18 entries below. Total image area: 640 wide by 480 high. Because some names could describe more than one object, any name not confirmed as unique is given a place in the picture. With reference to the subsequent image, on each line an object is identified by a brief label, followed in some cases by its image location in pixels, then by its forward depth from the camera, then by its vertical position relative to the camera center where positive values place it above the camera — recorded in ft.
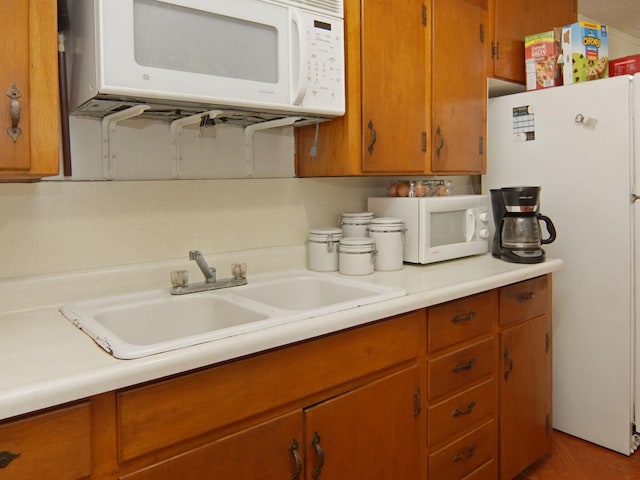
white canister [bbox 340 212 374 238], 6.77 -0.15
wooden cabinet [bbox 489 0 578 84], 7.63 +2.89
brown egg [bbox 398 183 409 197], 7.23 +0.33
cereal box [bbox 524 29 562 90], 7.81 +2.36
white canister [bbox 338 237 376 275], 6.23 -0.53
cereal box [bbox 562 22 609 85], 7.61 +2.39
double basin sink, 4.20 -0.89
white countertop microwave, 6.71 -0.16
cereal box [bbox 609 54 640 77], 7.51 +2.17
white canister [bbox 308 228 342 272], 6.46 -0.45
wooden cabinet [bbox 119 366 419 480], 3.69 -1.90
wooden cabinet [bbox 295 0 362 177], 5.83 +0.99
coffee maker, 6.91 -0.22
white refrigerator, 7.16 -0.36
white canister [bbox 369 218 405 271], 6.53 -0.39
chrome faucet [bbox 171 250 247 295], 5.28 -0.72
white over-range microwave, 4.08 +1.46
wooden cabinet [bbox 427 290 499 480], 5.45 -2.03
